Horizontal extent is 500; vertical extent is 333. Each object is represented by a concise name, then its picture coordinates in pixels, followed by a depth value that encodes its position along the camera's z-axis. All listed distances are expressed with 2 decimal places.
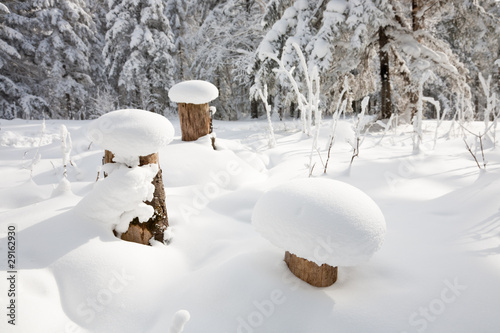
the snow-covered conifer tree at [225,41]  13.25
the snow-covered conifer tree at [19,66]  12.52
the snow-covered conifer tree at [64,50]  13.99
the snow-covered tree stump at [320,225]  1.26
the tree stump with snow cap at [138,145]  1.69
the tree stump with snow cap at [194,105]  3.83
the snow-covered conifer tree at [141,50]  13.46
